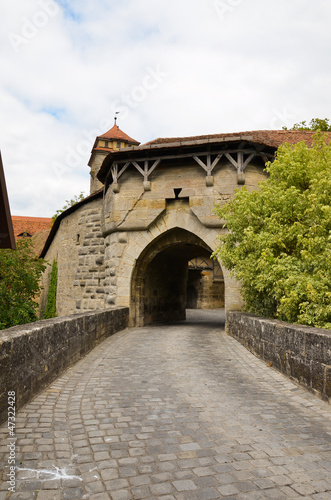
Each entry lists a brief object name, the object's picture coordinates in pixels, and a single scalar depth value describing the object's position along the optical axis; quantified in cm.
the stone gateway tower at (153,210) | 1053
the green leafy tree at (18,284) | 1270
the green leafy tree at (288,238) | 592
